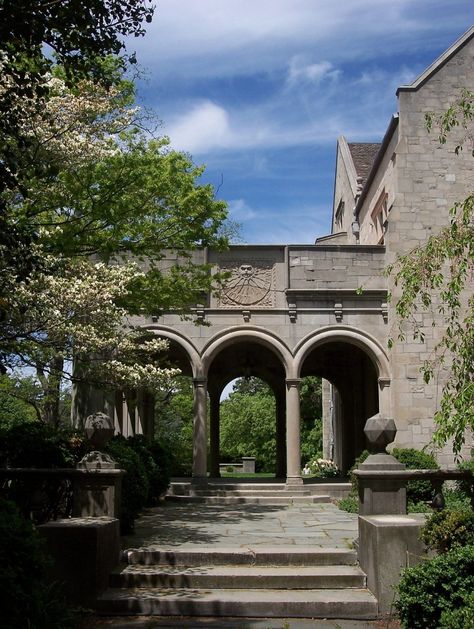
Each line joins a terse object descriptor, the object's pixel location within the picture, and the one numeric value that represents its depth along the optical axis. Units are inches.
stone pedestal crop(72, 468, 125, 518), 303.7
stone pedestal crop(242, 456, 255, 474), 1477.6
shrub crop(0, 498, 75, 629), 166.2
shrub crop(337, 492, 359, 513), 546.3
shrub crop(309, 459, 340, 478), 960.9
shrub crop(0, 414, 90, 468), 356.5
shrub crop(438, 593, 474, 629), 199.6
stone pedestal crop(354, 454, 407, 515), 307.9
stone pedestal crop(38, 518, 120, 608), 269.4
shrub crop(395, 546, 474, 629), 218.2
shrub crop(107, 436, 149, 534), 387.6
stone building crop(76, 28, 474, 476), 693.9
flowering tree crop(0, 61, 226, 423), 388.2
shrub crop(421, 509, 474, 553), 257.6
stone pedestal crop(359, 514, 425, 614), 274.4
